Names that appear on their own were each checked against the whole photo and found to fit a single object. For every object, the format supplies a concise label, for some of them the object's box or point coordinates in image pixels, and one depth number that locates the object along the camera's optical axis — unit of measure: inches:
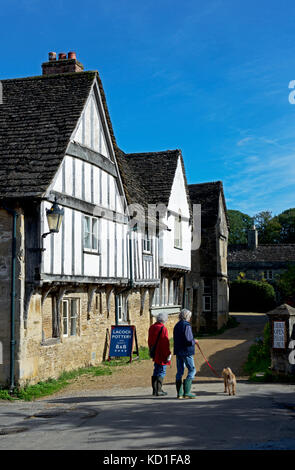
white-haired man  390.3
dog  397.1
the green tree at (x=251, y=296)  1804.9
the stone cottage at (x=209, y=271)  1151.0
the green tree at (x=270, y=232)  3127.5
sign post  631.2
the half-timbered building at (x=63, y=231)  471.8
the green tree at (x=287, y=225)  3110.2
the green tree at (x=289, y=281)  725.9
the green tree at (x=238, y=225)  3408.0
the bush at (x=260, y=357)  523.8
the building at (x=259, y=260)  2144.4
